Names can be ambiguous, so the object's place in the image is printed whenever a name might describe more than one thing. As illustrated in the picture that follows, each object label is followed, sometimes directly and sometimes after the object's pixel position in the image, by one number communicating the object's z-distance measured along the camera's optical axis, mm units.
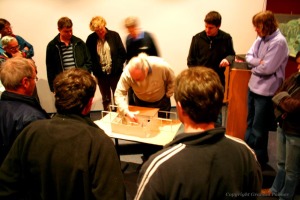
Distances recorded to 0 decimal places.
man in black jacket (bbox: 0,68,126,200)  1270
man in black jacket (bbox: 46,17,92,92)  3559
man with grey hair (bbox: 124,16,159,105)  3168
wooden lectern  3156
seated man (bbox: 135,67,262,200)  1035
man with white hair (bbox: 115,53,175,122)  2469
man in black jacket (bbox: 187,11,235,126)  3269
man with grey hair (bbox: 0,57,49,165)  1572
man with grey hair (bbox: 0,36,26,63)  3215
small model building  2352
